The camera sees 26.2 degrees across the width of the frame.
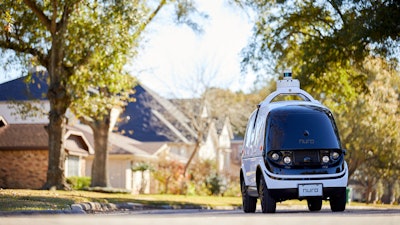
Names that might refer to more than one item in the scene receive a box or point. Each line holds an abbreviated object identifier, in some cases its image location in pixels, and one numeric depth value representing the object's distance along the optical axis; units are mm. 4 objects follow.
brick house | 46844
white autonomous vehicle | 17875
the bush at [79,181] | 47844
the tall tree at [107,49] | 30469
